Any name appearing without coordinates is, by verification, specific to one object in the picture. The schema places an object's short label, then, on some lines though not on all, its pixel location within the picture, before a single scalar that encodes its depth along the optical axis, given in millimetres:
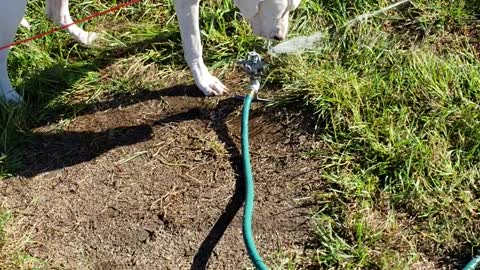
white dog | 3041
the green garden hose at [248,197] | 2662
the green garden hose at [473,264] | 2659
